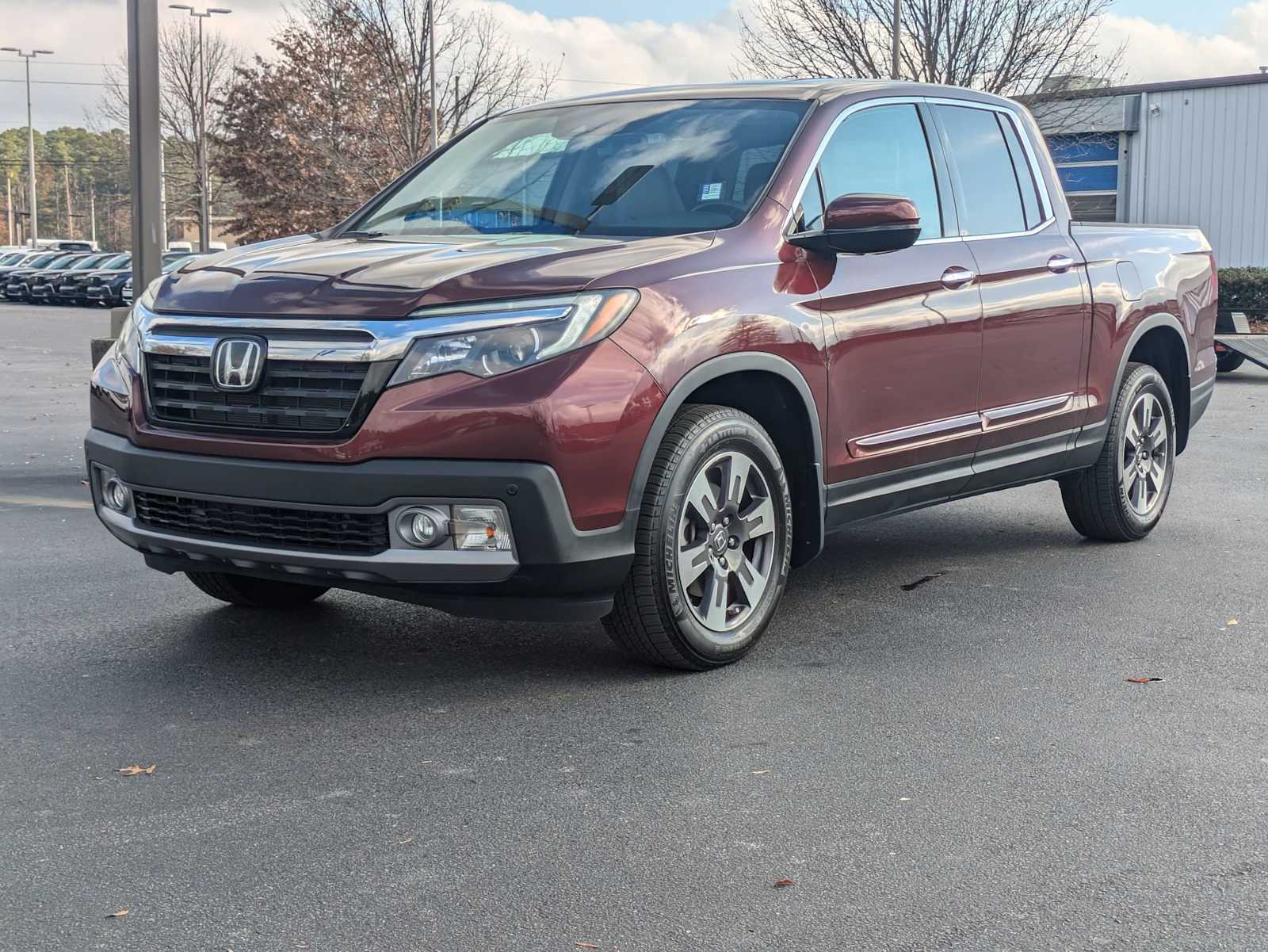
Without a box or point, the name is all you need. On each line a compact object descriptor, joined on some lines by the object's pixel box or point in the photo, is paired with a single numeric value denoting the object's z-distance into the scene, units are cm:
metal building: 2747
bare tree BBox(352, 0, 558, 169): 3195
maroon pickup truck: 432
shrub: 2347
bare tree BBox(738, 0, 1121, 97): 2961
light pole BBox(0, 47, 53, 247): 7169
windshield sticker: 527
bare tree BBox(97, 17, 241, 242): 5403
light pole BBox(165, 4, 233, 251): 5275
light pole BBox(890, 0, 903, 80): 2769
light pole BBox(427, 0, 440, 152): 3034
